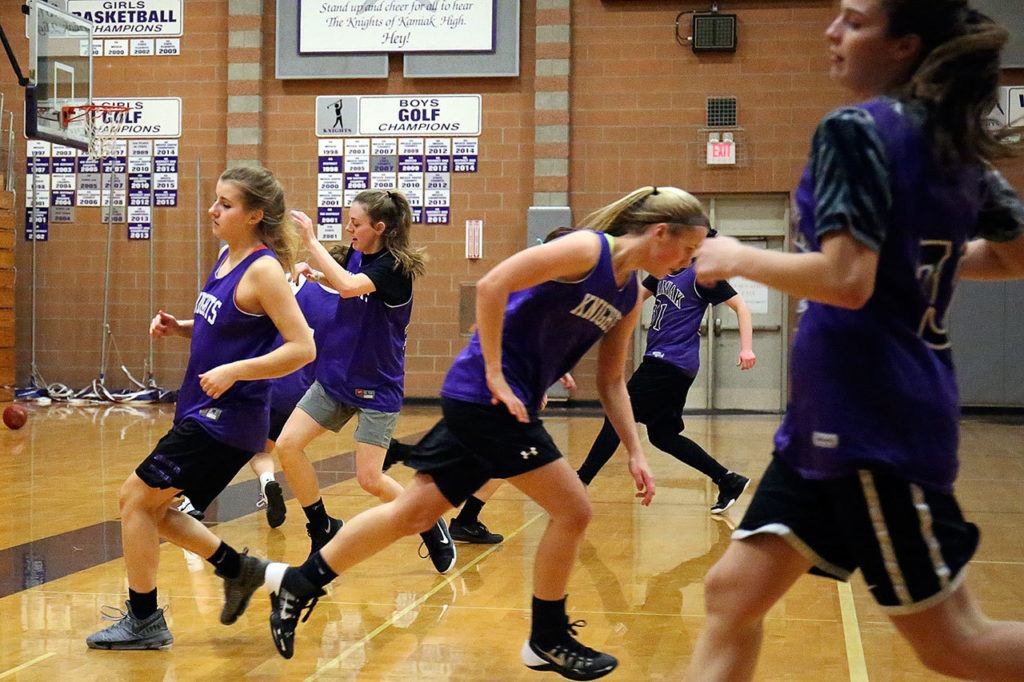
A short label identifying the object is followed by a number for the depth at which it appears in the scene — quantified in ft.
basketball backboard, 36.94
